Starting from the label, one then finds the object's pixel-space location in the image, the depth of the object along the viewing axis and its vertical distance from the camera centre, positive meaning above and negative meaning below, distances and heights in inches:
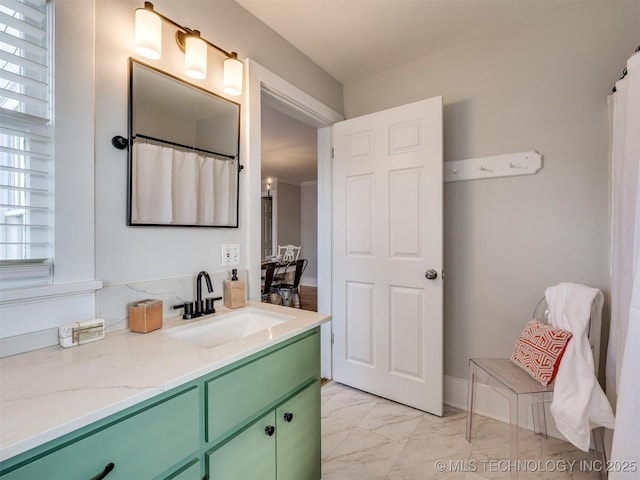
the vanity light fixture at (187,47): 43.6 +31.8
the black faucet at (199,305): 49.1 -11.0
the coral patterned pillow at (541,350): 55.2 -21.5
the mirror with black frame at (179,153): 46.0 +15.2
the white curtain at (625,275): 34.6 -5.3
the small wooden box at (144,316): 41.7 -10.9
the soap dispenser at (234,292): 55.5 -9.9
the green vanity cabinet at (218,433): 23.2 -19.6
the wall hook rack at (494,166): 69.5 +18.6
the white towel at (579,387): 49.5 -25.4
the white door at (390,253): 75.3 -3.6
